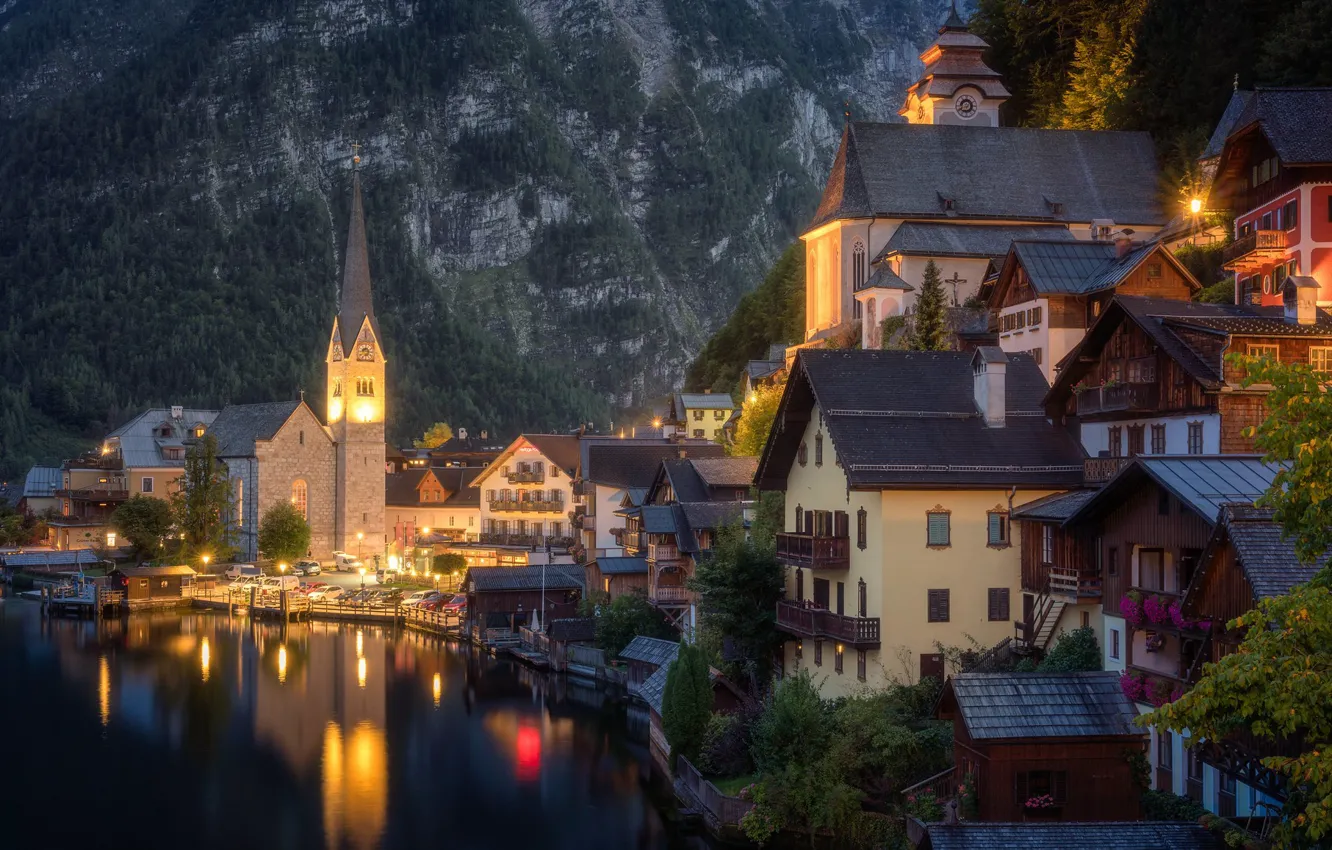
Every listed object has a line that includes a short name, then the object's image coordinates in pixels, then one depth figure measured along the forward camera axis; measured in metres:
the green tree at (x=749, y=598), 42.88
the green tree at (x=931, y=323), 56.34
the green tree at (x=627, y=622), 57.62
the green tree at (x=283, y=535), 106.88
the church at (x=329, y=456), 113.38
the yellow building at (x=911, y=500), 36.34
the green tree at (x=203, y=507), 102.72
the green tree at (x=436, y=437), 173.04
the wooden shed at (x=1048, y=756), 27.34
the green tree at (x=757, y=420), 63.12
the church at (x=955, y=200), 70.06
